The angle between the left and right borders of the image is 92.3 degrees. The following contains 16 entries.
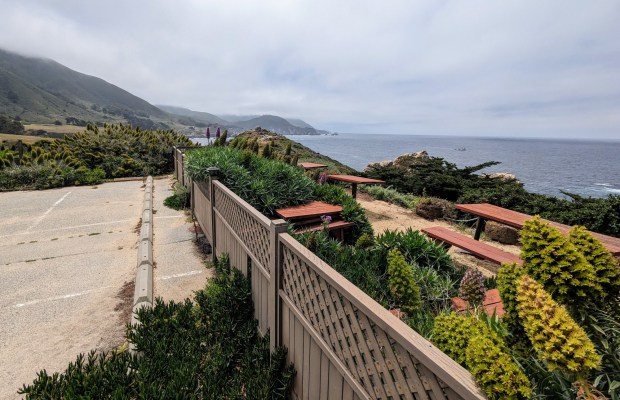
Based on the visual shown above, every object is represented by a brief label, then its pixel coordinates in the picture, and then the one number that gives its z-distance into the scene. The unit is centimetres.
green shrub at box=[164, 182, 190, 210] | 898
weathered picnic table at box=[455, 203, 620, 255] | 473
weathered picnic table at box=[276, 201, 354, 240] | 541
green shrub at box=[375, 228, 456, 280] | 473
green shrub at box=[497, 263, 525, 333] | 174
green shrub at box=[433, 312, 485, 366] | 157
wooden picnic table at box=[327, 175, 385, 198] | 934
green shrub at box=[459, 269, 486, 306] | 296
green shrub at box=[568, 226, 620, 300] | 169
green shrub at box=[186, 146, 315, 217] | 577
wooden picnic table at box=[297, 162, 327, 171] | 1194
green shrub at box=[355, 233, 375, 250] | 489
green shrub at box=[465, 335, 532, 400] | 103
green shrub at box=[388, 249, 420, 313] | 286
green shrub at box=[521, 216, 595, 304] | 167
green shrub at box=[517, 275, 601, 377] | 109
